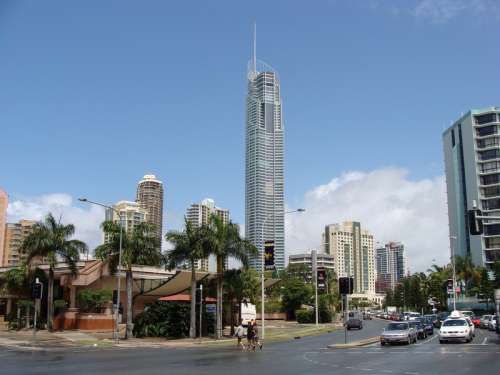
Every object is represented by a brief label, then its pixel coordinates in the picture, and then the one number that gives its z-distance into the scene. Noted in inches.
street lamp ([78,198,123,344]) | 1638.8
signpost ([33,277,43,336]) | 1456.7
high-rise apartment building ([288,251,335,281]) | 5623.0
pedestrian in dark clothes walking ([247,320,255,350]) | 1418.6
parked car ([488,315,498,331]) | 2163.0
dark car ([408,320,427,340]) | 1638.8
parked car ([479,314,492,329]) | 2423.0
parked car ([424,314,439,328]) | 2557.6
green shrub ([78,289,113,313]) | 2171.5
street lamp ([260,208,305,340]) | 1735.6
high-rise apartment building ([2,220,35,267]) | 6826.8
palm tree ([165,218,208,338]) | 1771.7
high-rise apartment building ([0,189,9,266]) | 5260.8
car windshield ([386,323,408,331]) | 1503.4
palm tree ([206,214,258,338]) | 1786.3
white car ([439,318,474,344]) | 1460.4
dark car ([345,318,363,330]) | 2744.6
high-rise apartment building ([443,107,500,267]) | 4968.0
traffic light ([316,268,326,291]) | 2986.2
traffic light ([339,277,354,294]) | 1555.1
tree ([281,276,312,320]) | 3644.2
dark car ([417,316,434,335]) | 1883.5
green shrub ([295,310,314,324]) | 3444.9
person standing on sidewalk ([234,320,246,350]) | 1542.9
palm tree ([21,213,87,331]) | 2005.4
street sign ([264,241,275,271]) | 1686.5
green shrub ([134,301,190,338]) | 1909.4
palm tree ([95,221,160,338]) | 1763.0
